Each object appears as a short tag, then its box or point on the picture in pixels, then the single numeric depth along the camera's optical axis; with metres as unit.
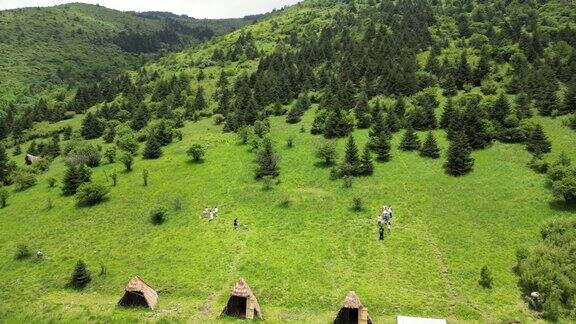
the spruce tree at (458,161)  83.38
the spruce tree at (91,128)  135.38
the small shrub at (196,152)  100.12
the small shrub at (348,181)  82.62
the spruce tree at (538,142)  86.88
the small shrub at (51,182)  98.19
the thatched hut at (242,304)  50.50
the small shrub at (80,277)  59.47
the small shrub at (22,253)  68.69
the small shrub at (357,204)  73.69
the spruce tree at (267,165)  88.50
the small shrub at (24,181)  102.44
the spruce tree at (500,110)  100.25
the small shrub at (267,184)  84.38
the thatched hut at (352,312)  47.47
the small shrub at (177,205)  79.75
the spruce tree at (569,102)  101.62
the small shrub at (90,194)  84.77
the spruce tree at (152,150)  108.31
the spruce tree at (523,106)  99.94
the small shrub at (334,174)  86.38
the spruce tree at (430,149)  92.12
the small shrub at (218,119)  130.73
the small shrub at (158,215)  75.31
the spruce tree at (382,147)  92.56
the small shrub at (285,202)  77.51
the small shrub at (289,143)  105.19
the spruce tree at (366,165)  86.81
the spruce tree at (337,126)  107.94
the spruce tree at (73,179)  92.62
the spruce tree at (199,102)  145.00
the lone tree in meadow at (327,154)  92.12
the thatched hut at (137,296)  53.09
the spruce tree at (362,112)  111.69
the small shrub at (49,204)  86.88
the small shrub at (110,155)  108.81
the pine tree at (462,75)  131.00
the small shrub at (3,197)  92.80
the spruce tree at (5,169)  107.75
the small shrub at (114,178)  93.46
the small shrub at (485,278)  53.53
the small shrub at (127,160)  99.50
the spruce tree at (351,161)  86.20
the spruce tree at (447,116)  105.30
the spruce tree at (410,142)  96.44
